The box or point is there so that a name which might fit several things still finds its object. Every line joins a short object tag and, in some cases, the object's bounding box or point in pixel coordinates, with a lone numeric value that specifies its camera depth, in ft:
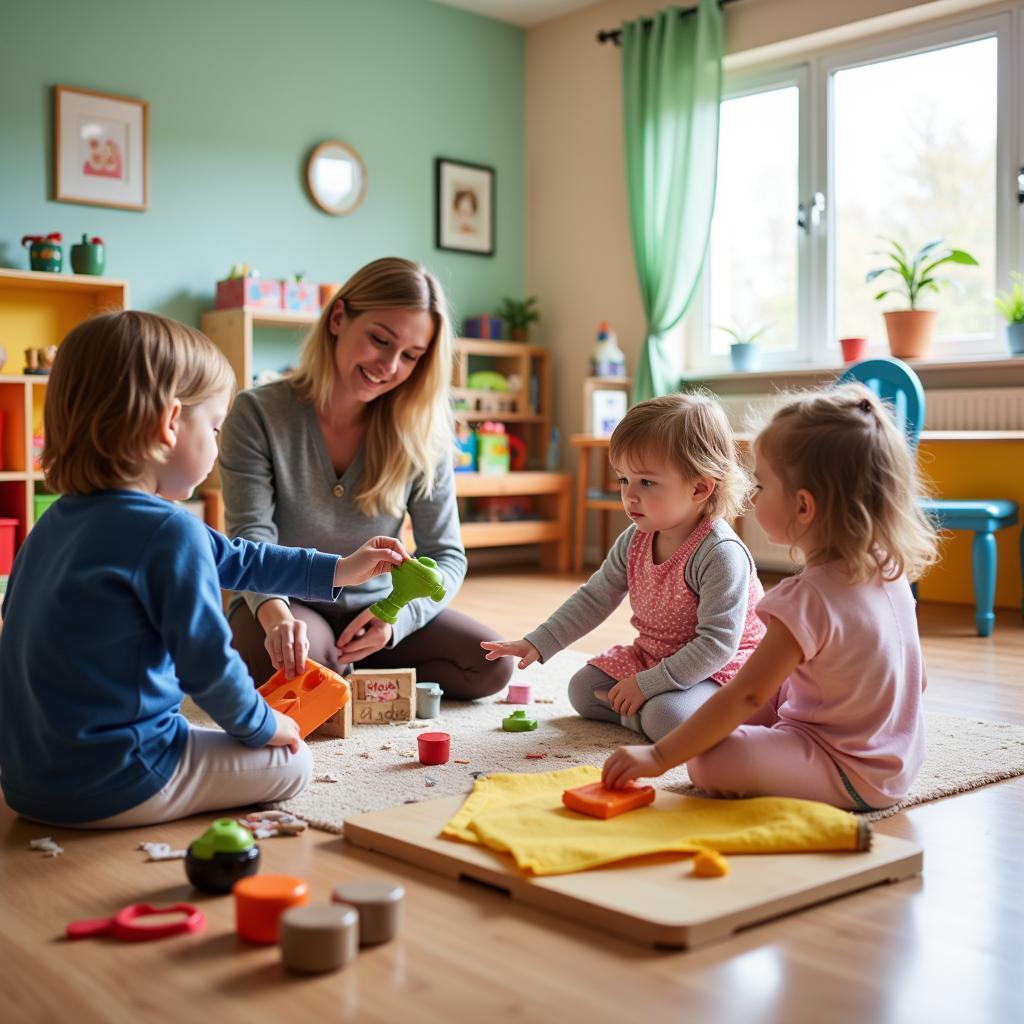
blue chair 10.52
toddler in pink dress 6.23
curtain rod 16.22
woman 6.99
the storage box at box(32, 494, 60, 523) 12.92
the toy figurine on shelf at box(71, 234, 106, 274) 13.07
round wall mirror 15.69
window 13.42
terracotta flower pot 13.30
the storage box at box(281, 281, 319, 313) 14.46
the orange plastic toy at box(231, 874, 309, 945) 3.66
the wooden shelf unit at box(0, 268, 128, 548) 12.65
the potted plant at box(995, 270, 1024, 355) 12.51
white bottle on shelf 16.30
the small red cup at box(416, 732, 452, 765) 5.86
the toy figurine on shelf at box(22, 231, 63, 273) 12.72
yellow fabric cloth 4.18
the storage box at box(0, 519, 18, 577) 12.47
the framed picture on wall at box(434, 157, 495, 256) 17.08
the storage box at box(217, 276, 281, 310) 14.03
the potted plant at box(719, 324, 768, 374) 15.42
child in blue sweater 4.51
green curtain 15.24
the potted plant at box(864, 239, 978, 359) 13.25
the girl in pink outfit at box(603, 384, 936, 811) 4.90
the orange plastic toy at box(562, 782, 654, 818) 4.63
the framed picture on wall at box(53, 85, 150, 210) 13.35
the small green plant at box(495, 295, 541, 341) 17.52
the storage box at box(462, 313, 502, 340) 17.04
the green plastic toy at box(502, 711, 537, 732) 6.70
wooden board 3.72
